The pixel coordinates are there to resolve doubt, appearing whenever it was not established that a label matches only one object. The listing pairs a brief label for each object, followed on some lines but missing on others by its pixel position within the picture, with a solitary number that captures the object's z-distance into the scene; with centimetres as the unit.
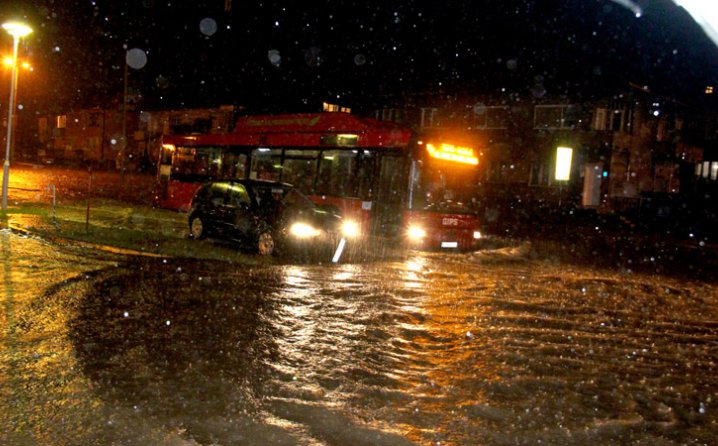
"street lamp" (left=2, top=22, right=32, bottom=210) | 1598
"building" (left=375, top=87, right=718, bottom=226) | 3494
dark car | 1313
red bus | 1569
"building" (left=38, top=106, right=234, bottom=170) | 5384
